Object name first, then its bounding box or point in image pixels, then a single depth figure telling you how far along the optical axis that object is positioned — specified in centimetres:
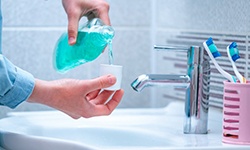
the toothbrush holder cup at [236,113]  102
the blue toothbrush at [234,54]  105
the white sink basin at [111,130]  108
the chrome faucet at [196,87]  115
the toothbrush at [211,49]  109
